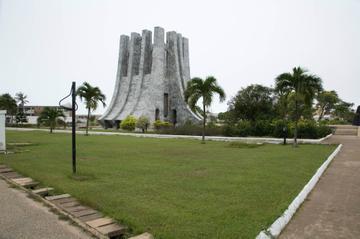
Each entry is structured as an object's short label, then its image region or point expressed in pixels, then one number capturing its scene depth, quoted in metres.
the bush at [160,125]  37.44
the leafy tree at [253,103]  33.88
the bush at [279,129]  23.32
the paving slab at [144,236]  4.05
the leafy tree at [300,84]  17.95
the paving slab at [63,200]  5.62
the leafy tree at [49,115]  33.97
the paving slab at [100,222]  4.51
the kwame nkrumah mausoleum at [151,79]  43.81
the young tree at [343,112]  61.03
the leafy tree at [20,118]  52.75
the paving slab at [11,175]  8.05
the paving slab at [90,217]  4.76
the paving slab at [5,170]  8.73
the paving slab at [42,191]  6.25
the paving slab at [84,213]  4.92
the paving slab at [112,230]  4.20
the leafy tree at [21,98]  69.66
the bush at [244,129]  25.20
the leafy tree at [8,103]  53.12
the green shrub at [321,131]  23.39
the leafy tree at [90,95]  26.47
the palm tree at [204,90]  21.28
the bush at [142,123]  36.66
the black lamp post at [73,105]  8.21
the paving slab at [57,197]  5.84
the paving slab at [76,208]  5.15
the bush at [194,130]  26.73
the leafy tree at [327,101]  57.12
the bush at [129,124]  37.81
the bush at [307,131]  23.32
